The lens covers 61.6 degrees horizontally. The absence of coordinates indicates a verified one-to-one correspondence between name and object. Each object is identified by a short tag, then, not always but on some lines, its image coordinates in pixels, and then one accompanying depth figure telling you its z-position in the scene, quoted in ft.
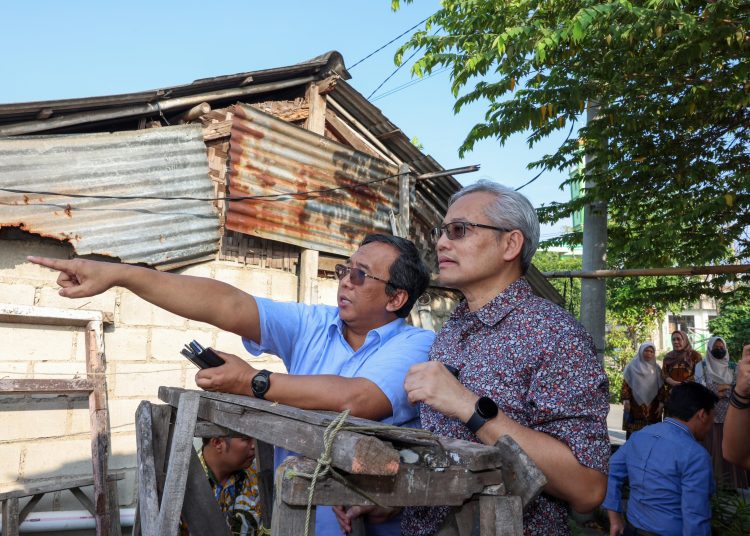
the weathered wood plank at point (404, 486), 4.10
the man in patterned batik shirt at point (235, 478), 10.52
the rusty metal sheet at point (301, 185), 20.07
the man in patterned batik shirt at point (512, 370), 4.97
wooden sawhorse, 4.04
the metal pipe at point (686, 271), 18.48
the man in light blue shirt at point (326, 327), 6.42
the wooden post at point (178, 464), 7.23
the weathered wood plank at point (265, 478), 9.40
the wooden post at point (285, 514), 4.08
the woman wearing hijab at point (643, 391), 27.35
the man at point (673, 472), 11.50
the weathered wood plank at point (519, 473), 4.38
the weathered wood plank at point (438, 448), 4.26
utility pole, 23.93
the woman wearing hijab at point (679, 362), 27.35
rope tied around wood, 4.03
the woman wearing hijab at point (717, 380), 25.32
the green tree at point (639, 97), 16.26
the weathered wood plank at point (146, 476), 7.66
